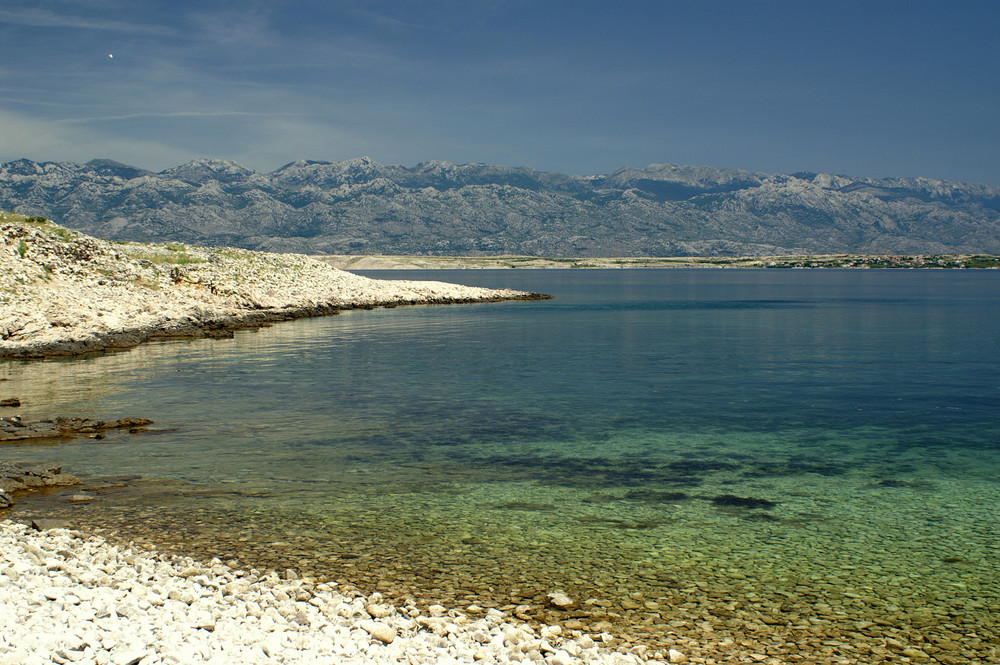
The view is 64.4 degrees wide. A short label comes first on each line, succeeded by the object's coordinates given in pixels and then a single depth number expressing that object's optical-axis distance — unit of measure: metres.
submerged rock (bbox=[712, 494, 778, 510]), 15.98
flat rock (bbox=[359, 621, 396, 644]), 10.05
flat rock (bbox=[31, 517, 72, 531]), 14.15
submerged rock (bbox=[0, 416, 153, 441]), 22.17
